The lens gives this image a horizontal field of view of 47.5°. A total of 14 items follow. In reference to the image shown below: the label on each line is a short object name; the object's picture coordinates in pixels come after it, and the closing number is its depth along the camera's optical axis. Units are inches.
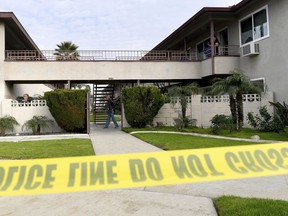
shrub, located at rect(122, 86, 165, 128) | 588.1
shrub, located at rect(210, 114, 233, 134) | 501.0
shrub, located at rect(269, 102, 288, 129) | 479.3
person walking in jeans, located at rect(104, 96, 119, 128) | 665.6
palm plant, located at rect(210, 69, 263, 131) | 483.2
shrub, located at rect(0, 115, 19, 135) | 562.9
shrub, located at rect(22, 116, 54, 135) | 567.1
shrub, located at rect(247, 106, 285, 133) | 480.2
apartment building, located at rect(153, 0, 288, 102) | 533.0
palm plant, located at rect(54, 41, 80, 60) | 675.4
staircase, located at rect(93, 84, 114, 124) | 822.5
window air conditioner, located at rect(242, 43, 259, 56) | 584.1
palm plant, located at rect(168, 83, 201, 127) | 589.6
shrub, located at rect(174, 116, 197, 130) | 574.2
